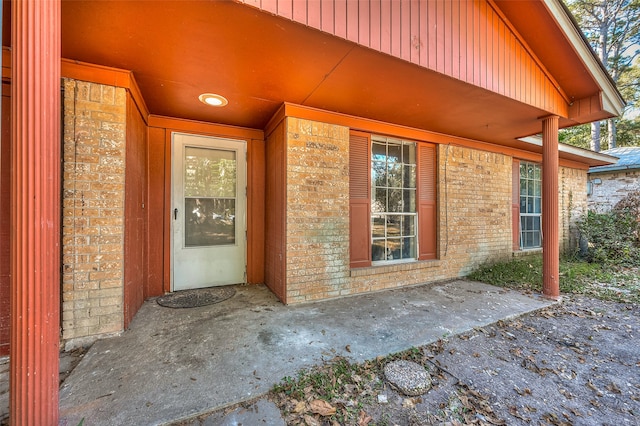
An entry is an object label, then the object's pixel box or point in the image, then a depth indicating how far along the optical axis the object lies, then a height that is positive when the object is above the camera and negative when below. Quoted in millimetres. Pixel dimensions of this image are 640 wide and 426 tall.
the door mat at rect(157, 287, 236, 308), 3359 -1135
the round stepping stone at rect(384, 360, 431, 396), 1899 -1259
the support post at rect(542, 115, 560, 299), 3855 -3
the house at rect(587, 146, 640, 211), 7465 +915
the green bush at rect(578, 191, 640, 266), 6148 -546
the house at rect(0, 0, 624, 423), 1848 +932
